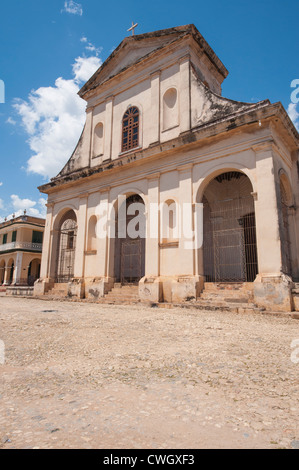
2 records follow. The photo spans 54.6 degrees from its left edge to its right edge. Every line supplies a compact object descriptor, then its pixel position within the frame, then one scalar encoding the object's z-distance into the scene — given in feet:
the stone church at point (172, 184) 27.37
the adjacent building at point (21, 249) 84.38
